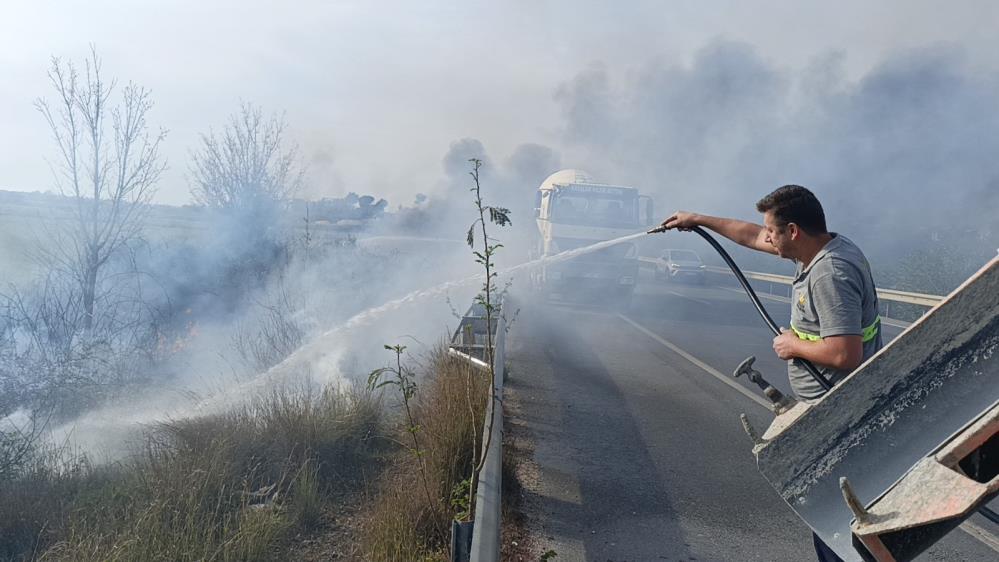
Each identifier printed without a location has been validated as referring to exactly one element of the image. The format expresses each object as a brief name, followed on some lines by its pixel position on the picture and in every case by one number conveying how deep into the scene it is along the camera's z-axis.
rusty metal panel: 1.62
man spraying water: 2.57
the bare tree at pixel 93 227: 7.60
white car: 25.77
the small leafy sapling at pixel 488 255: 3.36
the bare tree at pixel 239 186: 13.19
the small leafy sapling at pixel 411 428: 3.50
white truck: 16.03
